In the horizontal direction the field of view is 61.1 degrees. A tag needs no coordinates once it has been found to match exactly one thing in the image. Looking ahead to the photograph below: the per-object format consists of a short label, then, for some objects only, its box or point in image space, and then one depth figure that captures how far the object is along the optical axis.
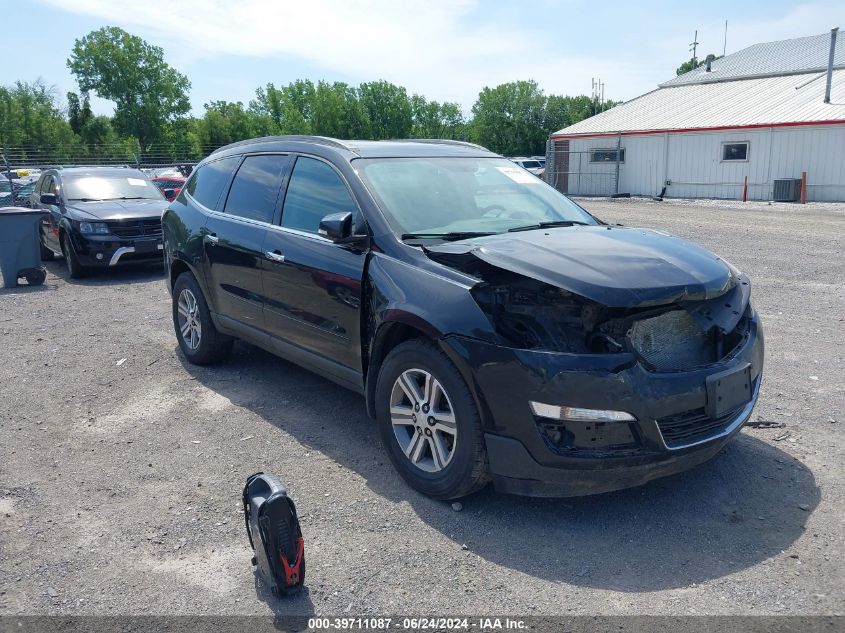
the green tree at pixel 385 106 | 92.69
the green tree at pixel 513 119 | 79.31
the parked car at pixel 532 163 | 35.62
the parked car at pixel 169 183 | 22.42
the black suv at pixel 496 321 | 3.24
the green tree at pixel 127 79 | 83.75
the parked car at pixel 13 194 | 18.19
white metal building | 25.38
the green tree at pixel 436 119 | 94.88
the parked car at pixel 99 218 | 10.93
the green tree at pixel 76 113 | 75.38
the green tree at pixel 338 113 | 88.81
